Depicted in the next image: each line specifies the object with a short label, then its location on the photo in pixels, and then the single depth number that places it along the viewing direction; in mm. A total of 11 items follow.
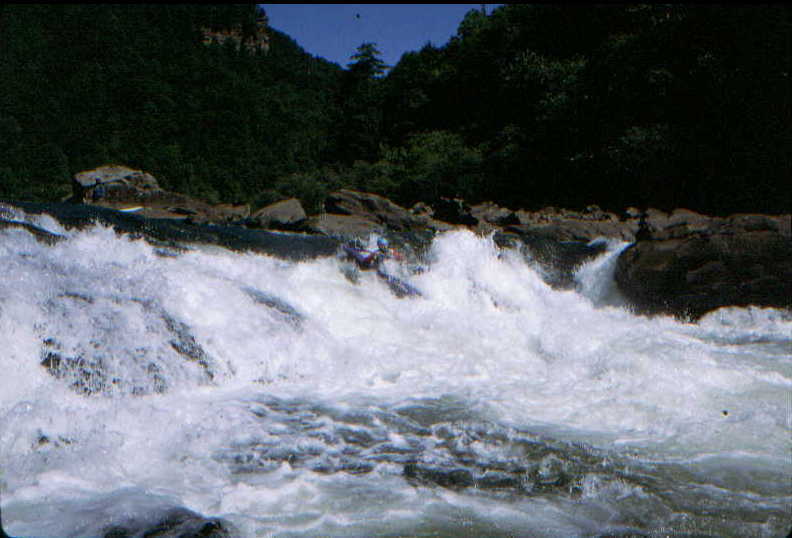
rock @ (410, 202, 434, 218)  19234
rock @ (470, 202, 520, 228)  17797
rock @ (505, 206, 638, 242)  14531
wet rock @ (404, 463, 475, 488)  3494
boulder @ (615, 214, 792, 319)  9016
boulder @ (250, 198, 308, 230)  14992
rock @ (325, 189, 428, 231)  15836
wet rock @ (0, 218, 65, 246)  6438
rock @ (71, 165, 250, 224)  19000
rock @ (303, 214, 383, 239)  14148
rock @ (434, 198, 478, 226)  17625
